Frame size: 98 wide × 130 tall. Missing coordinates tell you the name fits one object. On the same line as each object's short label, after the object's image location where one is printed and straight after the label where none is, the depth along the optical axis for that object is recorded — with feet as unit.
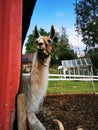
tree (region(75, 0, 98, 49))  55.42
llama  3.53
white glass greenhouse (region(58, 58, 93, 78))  40.89
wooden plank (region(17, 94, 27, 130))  1.57
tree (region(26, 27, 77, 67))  56.72
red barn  1.51
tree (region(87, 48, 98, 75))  44.39
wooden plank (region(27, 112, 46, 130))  1.70
